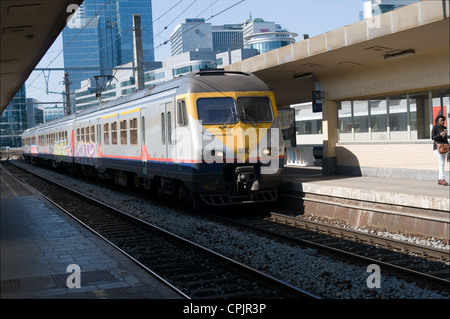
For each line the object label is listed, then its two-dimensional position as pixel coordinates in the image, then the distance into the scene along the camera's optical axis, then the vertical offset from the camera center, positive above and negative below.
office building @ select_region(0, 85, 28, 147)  142.62 +8.83
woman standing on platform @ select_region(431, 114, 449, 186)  11.84 -0.22
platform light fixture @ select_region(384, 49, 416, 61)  12.66 +1.96
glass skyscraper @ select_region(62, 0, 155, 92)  166.65 +32.55
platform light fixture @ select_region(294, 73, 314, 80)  16.49 +2.00
